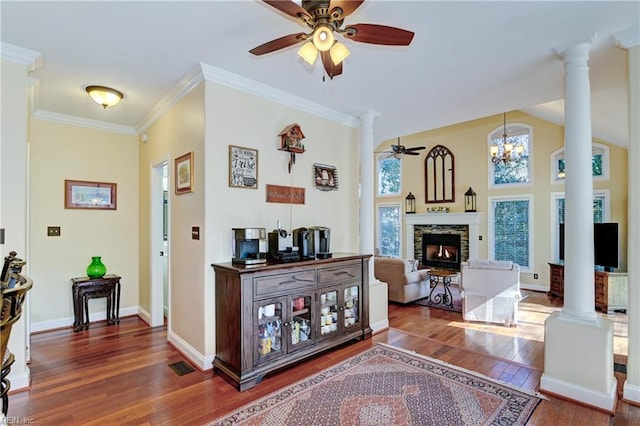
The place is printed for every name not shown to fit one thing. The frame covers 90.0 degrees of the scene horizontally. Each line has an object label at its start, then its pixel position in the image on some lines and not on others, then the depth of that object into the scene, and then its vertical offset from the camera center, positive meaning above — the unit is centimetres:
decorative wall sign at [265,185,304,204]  334 +22
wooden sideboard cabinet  262 -91
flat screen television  498 -53
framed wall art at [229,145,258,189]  304 +46
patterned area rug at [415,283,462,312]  515 -152
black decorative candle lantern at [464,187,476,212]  725 +29
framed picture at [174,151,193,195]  310 +43
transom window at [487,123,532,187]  667 +111
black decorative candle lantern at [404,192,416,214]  821 +24
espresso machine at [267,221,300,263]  303 -36
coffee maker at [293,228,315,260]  322 -29
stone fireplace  718 -55
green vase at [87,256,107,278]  410 -68
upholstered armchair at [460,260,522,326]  424 -107
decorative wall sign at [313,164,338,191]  381 +45
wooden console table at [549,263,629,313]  484 -120
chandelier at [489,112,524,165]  638 +131
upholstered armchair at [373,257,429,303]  521 -107
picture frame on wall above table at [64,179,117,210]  414 +28
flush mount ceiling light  318 +123
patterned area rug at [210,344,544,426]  218 -141
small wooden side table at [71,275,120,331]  395 -101
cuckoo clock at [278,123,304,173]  334 +80
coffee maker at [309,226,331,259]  331 -30
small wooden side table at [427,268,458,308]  531 -144
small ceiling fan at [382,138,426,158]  609 +122
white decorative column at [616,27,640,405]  237 -1
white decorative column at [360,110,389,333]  407 +15
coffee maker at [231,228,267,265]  281 -28
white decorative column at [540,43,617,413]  239 -56
